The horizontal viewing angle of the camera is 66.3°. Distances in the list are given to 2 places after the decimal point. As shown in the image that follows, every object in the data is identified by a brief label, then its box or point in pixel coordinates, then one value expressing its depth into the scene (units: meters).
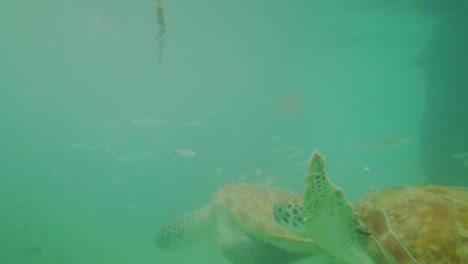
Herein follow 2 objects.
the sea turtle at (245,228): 4.34
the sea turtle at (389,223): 2.12
